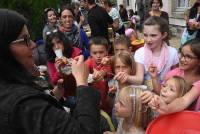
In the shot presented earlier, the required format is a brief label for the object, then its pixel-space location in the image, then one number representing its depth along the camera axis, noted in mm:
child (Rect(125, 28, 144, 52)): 4719
